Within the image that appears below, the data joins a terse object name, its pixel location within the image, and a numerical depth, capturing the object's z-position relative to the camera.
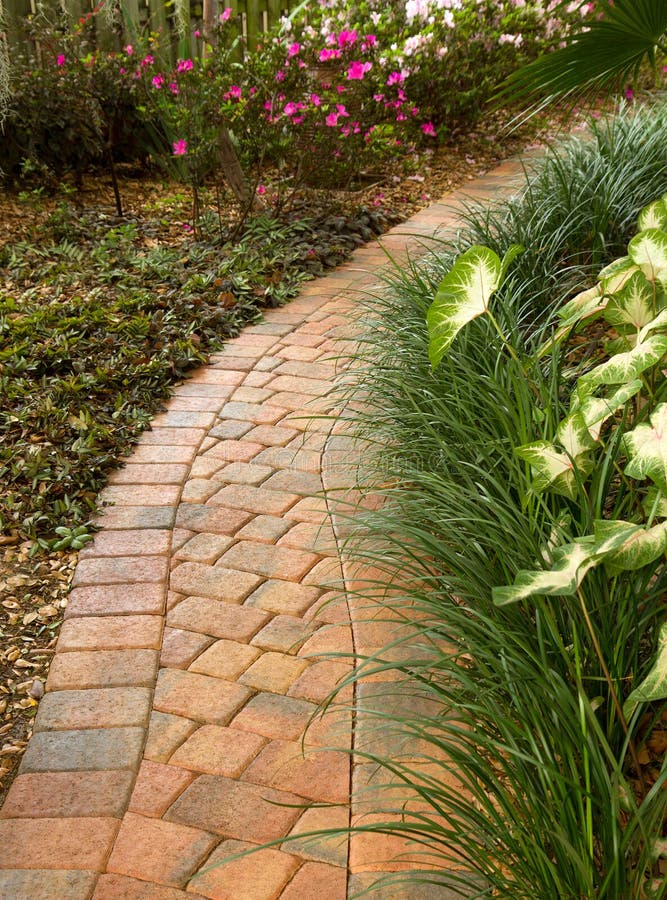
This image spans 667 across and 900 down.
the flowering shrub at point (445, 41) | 6.80
